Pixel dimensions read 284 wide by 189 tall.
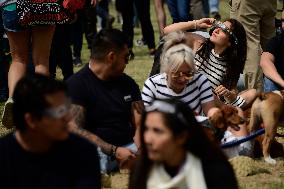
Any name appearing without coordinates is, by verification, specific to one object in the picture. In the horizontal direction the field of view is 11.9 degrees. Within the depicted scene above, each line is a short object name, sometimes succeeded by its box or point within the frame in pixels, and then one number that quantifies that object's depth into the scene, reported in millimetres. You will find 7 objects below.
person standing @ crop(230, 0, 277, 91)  13127
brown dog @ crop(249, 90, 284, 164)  9780
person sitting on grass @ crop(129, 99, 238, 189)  6070
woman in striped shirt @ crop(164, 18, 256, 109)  10736
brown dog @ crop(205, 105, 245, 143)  8544
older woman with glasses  8946
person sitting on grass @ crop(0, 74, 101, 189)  5896
